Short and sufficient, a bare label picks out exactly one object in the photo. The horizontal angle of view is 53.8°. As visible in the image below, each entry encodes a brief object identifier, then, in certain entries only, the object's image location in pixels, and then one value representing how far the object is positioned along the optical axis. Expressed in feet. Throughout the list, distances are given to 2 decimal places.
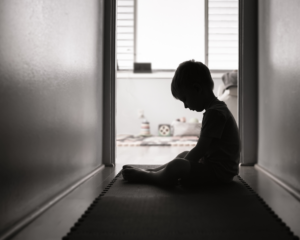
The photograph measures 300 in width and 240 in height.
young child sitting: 3.98
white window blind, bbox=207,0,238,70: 14.94
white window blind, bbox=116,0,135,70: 15.21
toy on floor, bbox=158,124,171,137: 15.64
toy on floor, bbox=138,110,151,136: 15.58
